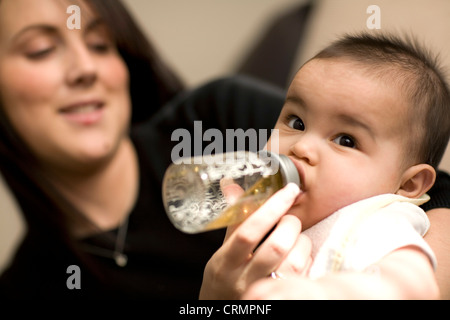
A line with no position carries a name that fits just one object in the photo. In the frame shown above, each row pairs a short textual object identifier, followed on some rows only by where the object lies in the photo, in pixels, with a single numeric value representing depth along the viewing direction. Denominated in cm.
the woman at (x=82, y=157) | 86
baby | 47
